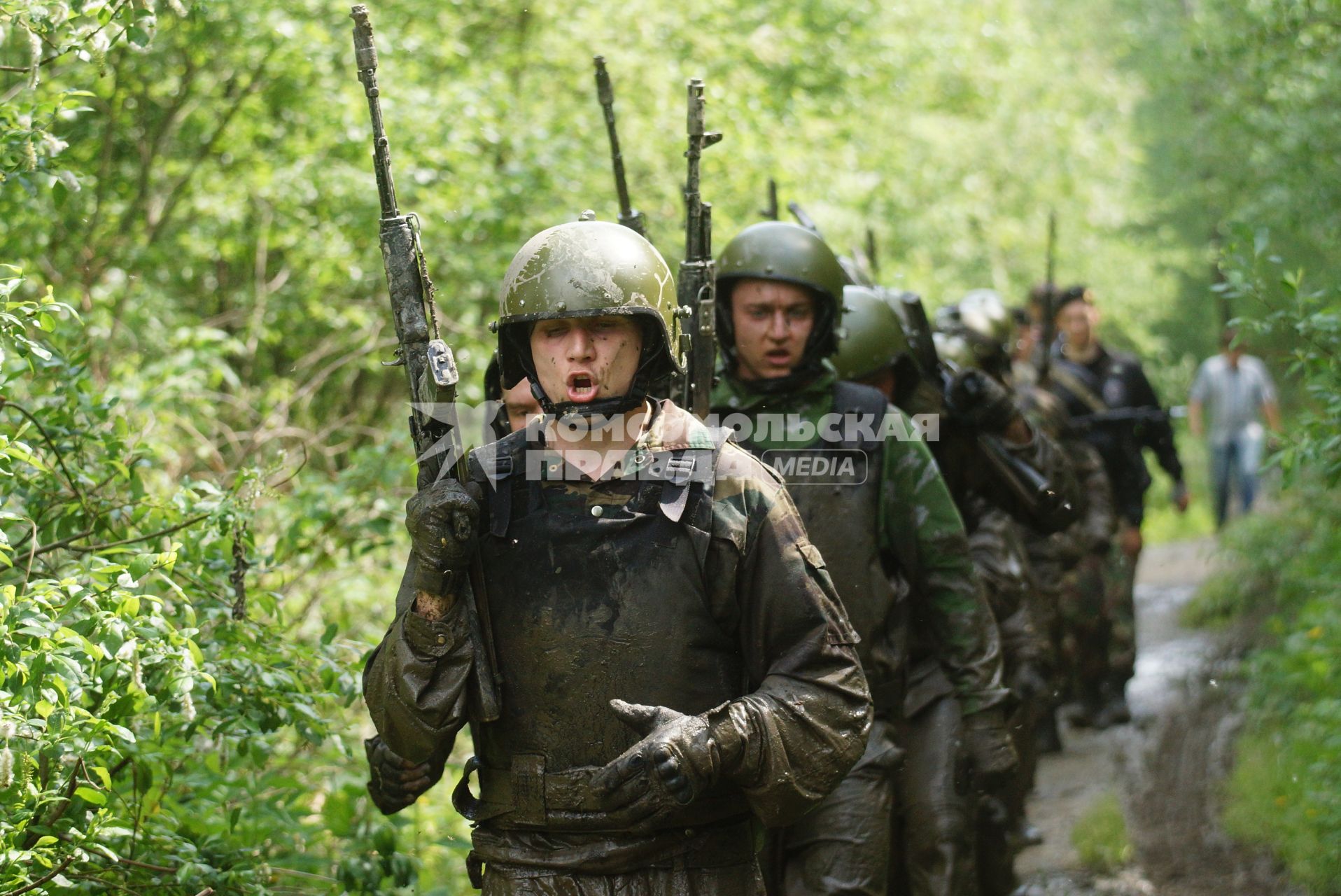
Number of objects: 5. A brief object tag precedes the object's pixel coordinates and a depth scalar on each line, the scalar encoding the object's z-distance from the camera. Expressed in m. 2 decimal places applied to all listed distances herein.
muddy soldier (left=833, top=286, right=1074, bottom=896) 10.87
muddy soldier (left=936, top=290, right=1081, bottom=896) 12.95
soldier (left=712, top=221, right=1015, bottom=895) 10.05
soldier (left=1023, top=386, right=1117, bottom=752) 19.50
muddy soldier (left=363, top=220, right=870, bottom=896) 7.01
